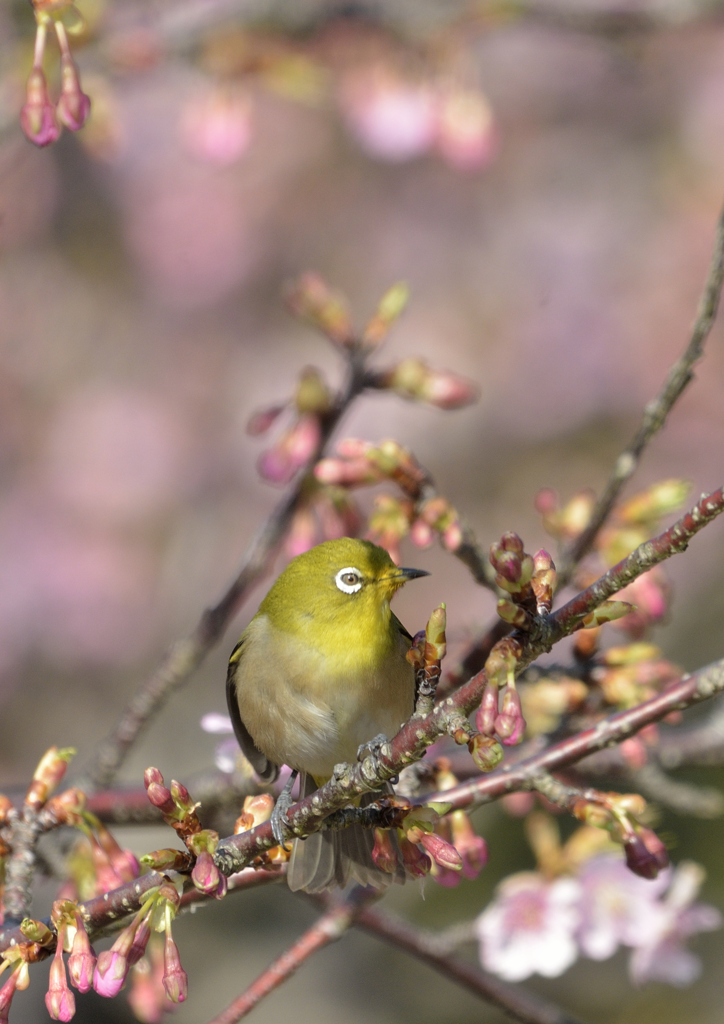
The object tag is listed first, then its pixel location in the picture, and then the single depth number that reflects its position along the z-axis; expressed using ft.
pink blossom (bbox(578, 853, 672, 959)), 21.16
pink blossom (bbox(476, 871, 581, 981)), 20.44
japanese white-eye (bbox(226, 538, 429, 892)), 17.38
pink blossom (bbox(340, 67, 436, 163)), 35.81
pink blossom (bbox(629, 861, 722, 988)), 21.34
